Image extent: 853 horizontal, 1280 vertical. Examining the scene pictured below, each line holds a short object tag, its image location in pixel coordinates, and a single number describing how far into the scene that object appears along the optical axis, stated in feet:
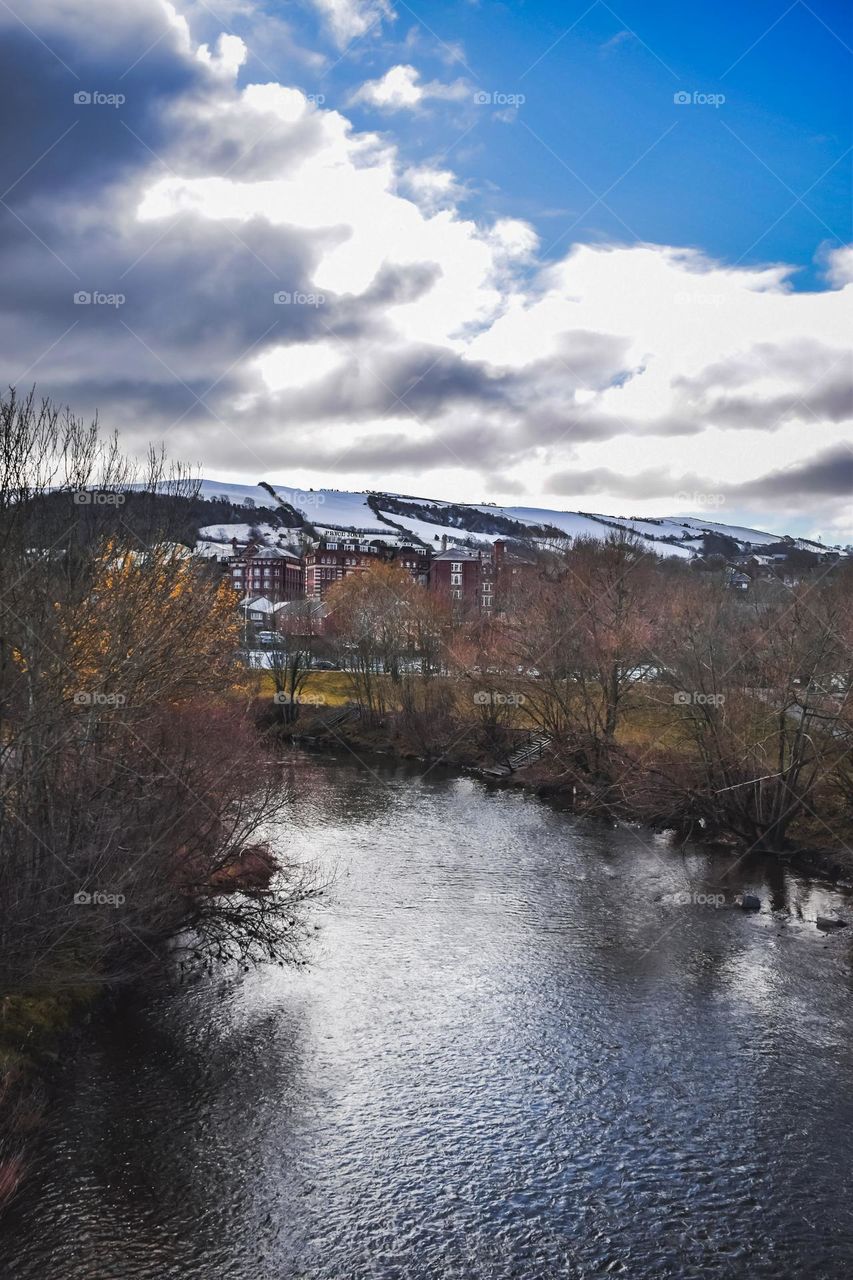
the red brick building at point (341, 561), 444.55
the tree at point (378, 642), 178.19
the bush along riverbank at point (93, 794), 48.91
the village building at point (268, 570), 463.01
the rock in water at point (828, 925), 71.15
